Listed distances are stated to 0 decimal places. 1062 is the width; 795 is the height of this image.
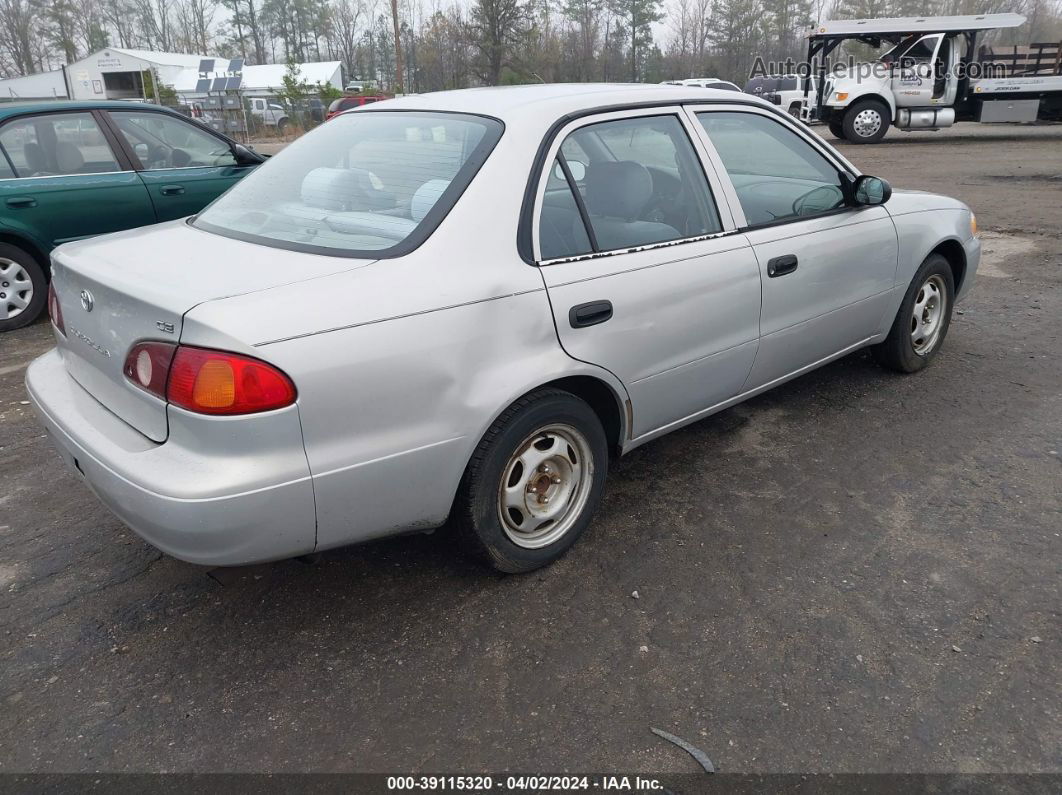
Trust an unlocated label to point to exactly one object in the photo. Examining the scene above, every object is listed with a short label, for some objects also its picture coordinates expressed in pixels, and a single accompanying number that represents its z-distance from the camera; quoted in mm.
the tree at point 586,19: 55344
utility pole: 35188
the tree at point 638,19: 56219
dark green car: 6041
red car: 30714
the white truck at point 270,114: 37250
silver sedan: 2191
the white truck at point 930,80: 18594
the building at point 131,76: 48344
